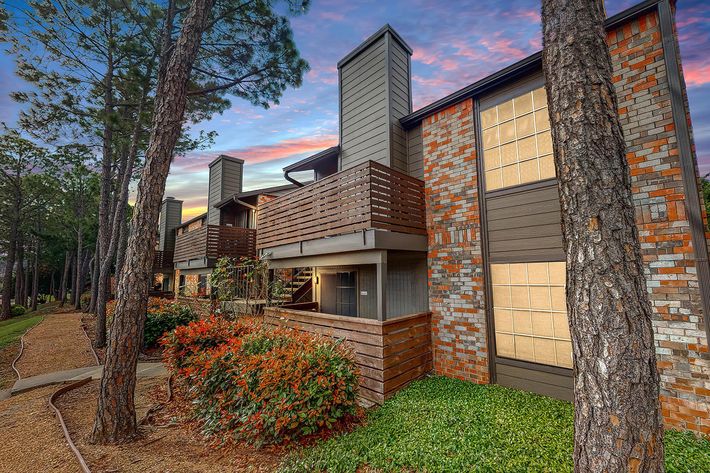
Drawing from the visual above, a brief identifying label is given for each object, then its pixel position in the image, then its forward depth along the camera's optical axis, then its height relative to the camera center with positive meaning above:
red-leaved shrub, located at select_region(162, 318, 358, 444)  3.69 -1.68
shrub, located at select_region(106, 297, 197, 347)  8.97 -1.57
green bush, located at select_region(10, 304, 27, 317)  18.39 -2.35
